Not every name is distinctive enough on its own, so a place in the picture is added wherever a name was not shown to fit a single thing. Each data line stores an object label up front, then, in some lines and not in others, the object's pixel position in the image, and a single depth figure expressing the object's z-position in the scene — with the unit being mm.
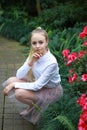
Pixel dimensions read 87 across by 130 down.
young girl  2874
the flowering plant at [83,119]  2153
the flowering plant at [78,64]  2855
